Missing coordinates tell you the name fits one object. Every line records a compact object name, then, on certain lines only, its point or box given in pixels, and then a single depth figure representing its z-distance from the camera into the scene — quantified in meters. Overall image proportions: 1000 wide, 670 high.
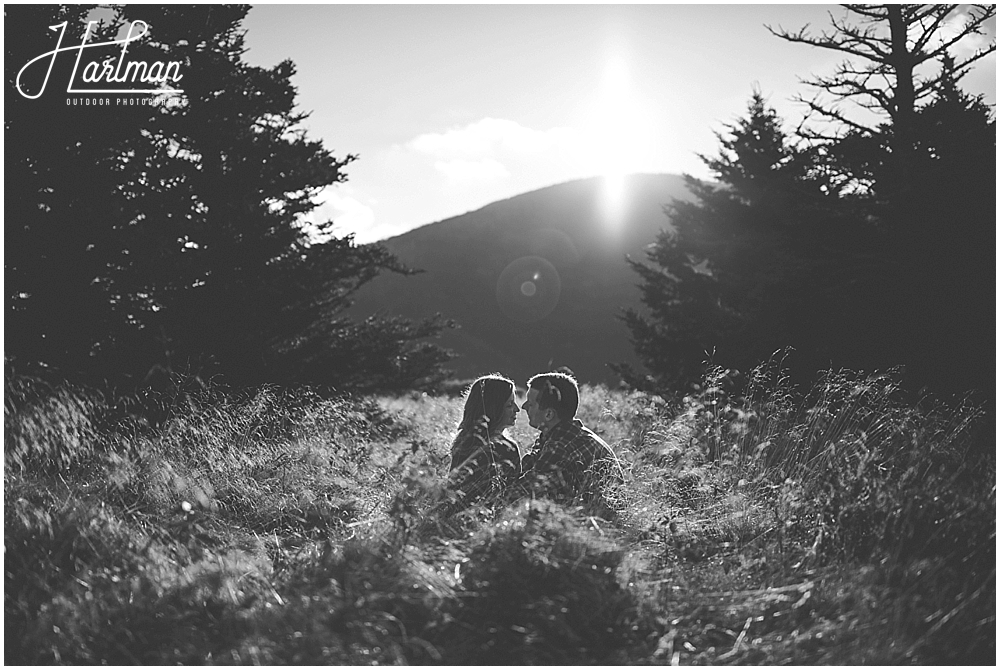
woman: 3.75
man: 3.91
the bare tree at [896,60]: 7.63
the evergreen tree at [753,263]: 8.00
